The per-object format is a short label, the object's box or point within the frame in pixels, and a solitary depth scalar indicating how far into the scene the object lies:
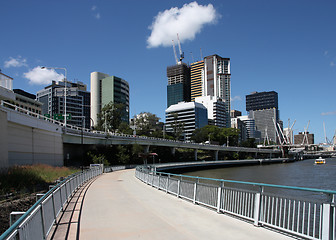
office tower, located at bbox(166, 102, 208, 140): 181.38
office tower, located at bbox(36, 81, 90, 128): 152.38
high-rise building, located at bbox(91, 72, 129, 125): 159.88
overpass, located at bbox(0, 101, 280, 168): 28.17
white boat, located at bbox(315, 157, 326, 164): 104.06
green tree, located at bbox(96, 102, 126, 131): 93.75
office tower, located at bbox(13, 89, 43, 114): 95.64
